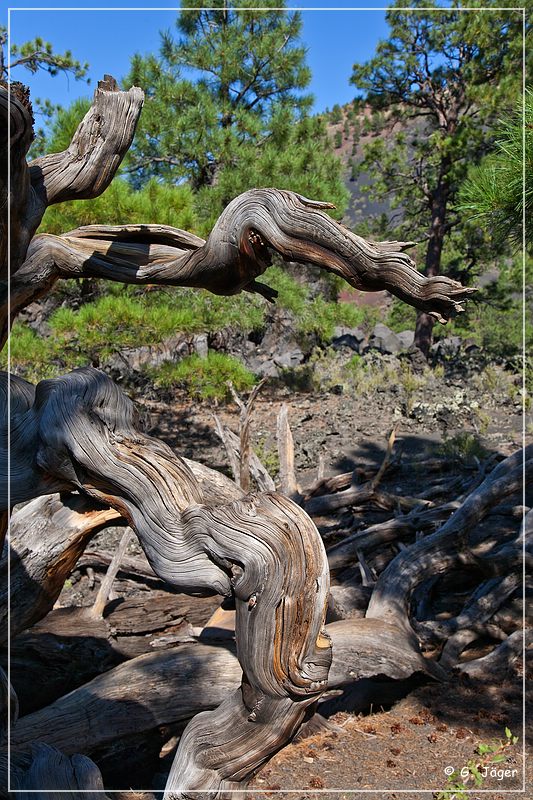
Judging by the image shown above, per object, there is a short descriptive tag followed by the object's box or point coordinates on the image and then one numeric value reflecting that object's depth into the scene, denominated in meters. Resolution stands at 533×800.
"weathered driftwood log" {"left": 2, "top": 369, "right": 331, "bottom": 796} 2.13
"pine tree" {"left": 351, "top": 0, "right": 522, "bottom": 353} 14.63
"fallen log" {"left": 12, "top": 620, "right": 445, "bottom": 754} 3.73
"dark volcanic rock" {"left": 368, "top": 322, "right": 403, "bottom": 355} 21.82
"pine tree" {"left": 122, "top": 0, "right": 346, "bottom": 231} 10.73
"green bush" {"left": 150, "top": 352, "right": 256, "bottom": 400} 8.28
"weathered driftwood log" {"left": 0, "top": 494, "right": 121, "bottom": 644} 2.98
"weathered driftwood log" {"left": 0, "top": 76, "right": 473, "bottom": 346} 2.42
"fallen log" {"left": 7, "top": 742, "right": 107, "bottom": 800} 2.91
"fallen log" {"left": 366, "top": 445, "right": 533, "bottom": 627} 4.78
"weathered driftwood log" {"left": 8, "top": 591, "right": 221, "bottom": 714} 4.57
